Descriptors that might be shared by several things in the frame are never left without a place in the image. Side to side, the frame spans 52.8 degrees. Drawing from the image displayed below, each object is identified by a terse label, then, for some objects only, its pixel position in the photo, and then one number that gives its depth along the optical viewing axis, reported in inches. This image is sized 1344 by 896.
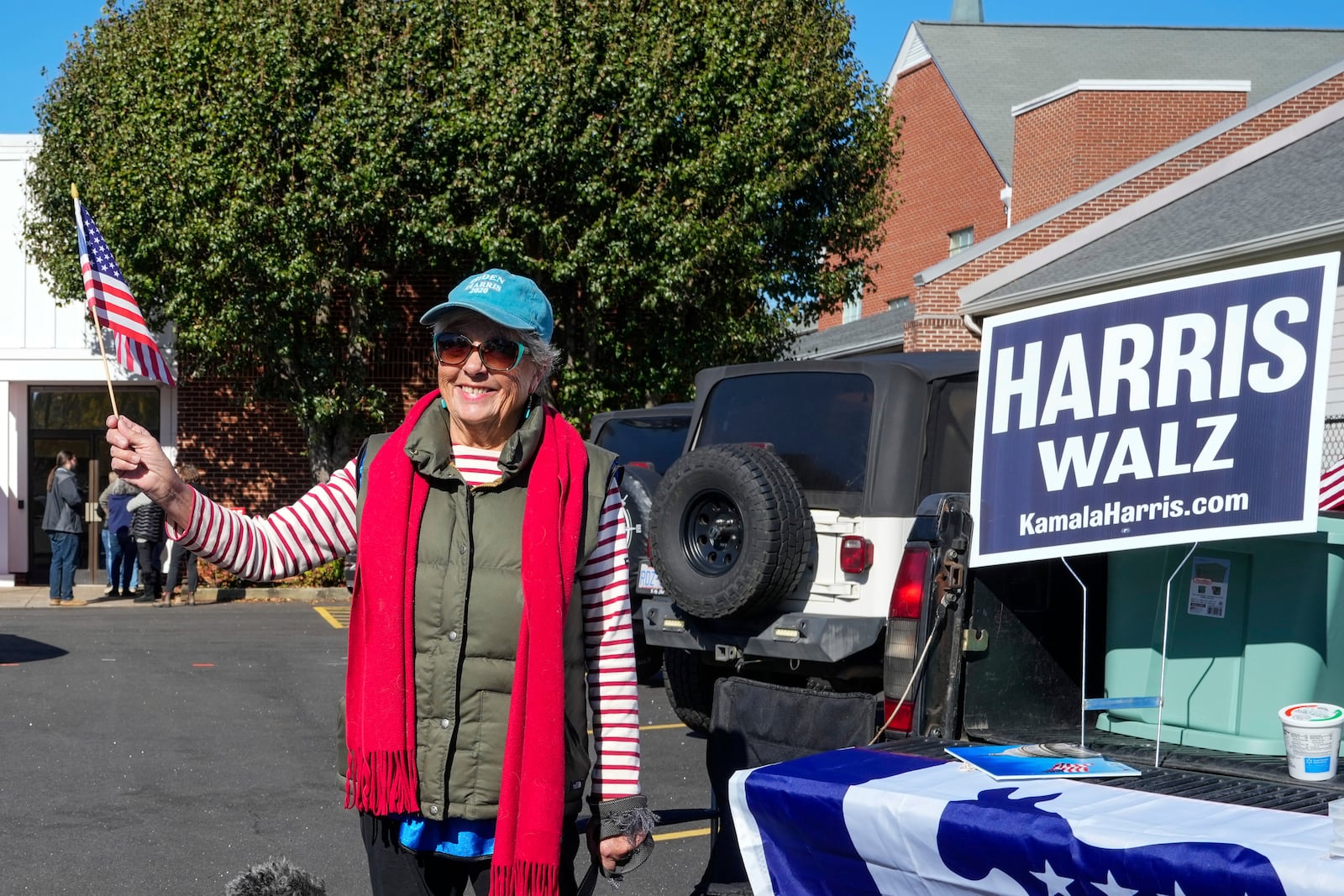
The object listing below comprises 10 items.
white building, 770.2
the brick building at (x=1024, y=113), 988.6
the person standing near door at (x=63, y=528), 682.2
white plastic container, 122.3
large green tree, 640.4
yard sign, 126.5
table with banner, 101.7
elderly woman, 110.8
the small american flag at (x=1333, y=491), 219.6
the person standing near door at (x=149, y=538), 682.2
